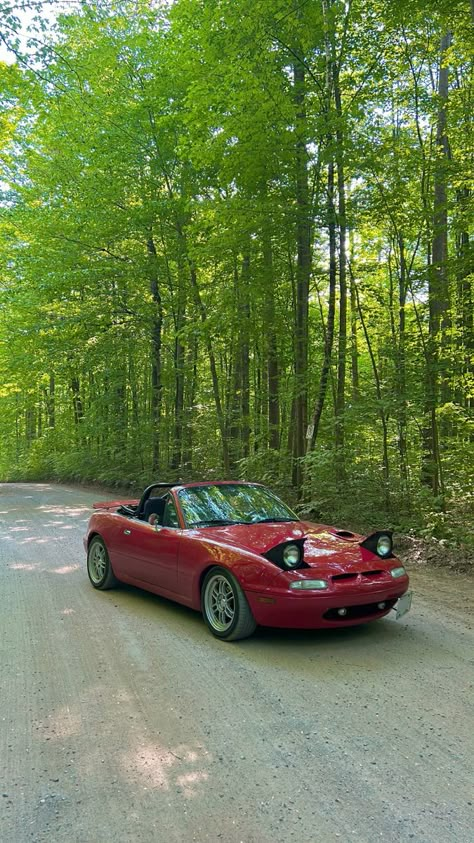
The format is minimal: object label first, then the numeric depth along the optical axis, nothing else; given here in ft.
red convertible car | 13.76
